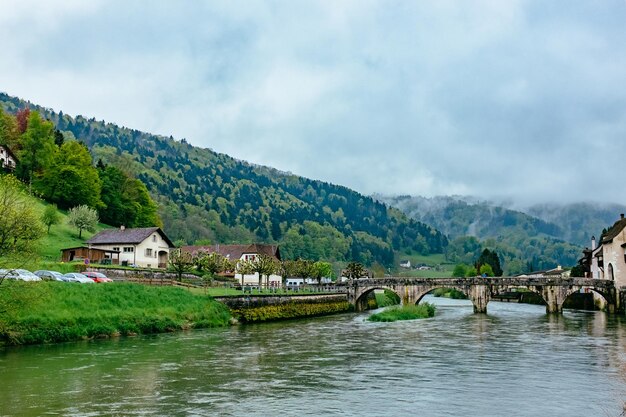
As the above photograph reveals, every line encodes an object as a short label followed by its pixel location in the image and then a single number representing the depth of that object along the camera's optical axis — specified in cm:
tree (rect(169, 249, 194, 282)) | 7508
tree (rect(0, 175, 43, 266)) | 4078
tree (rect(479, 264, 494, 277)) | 18350
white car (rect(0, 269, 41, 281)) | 4755
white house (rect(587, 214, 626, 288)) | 8769
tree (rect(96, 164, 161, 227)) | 12925
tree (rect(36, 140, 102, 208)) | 11606
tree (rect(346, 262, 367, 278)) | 13138
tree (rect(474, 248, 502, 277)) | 19288
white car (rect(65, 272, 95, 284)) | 5684
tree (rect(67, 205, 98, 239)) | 10375
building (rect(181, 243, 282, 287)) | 11888
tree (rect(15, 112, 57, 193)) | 11944
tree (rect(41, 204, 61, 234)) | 9544
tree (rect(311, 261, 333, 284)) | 16134
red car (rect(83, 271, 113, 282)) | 6125
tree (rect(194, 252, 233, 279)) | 8789
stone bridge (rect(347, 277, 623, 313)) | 8734
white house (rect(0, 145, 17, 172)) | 11600
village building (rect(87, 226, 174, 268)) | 9756
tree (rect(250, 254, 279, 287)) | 9125
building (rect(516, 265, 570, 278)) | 17405
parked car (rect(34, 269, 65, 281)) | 5484
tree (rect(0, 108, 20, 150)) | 12938
